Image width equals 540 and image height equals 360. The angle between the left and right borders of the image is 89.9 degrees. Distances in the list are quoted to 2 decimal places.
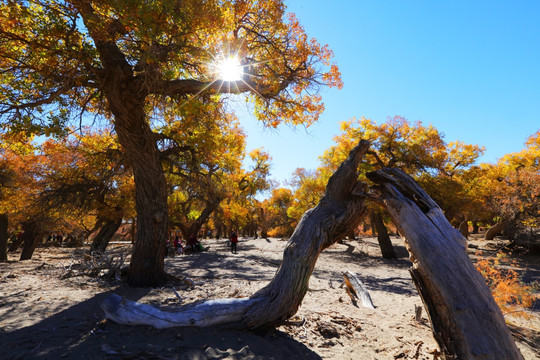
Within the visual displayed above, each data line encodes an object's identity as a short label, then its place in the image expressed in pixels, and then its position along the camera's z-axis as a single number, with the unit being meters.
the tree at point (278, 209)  42.94
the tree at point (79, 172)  9.81
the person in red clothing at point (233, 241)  18.53
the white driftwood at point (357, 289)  6.87
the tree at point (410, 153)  15.34
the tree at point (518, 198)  15.39
